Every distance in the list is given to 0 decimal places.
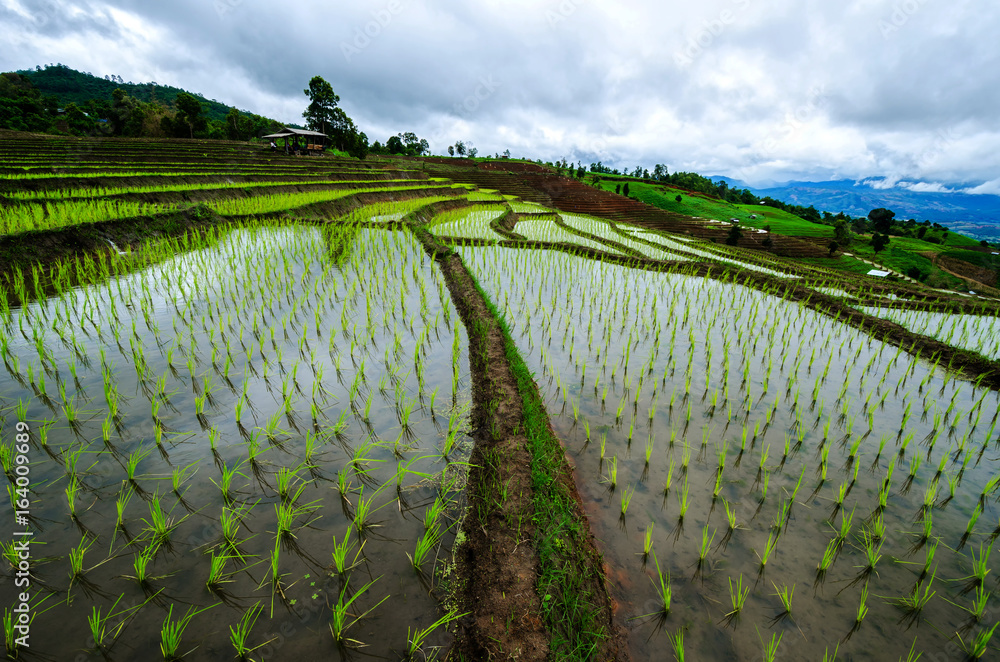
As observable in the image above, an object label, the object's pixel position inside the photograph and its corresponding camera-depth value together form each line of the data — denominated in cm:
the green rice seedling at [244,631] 139
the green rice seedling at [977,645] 157
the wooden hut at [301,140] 2928
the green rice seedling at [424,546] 176
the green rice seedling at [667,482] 237
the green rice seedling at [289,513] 188
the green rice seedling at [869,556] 192
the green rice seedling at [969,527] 211
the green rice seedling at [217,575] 162
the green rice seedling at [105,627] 135
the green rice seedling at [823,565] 188
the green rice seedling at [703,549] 192
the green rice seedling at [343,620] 146
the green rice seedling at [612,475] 241
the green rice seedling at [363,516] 196
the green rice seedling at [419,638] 145
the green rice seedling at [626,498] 220
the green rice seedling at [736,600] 169
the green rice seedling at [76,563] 156
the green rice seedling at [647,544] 194
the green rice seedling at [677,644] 149
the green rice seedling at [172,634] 135
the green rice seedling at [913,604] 174
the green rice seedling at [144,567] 157
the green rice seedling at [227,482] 203
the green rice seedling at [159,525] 177
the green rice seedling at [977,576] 186
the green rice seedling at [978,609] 172
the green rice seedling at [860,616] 166
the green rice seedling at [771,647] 151
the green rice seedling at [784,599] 172
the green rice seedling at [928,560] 190
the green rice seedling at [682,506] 216
